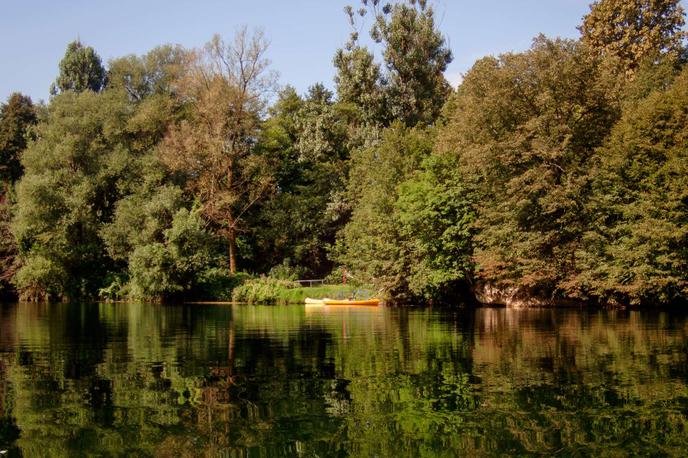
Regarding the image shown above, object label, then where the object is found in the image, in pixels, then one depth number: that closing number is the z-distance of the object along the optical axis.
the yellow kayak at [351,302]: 47.62
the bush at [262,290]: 53.84
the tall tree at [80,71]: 87.47
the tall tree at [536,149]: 40.88
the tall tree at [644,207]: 36.38
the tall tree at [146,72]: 71.44
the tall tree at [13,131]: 72.19
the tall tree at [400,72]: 63.38
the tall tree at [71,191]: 59.25
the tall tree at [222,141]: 60.03
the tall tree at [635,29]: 53.97
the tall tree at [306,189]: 63.56
